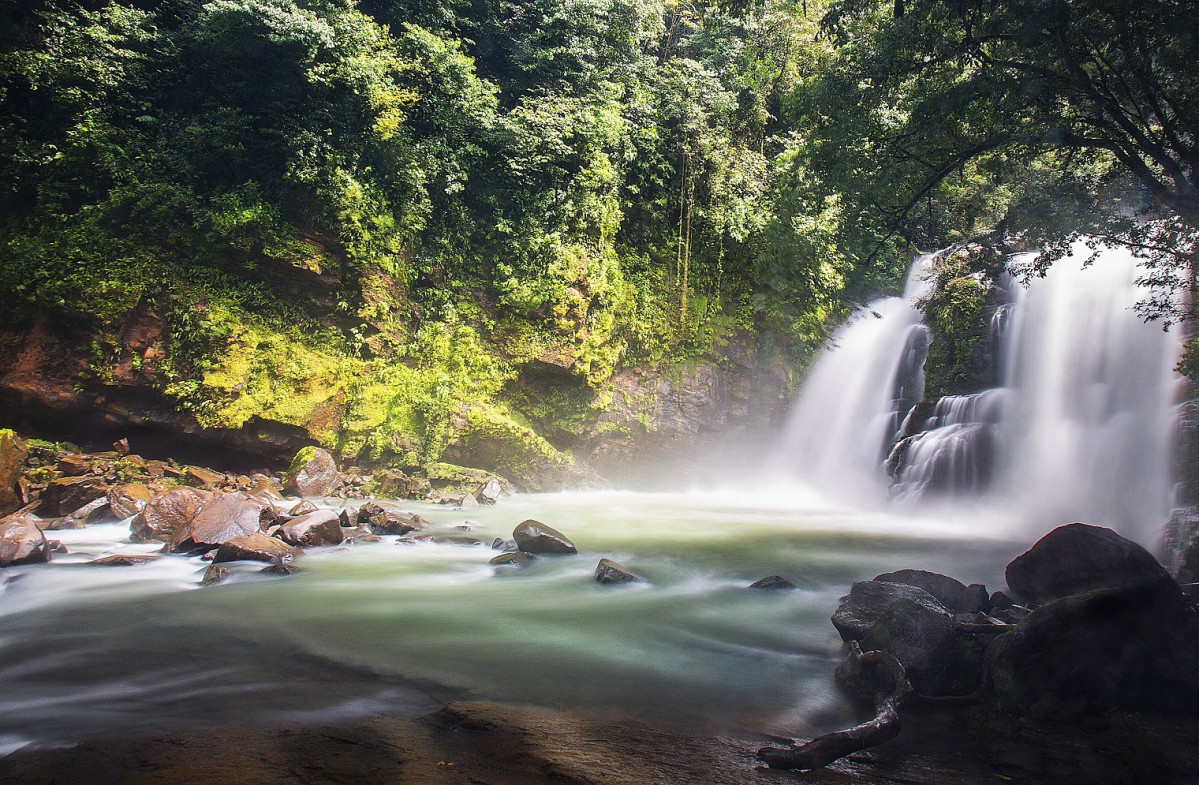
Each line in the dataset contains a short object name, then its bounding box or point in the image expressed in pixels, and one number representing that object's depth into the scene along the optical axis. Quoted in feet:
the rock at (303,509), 26.94
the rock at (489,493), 40.34
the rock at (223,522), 23.12
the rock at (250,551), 21.98
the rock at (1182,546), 19.57
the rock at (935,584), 16.33
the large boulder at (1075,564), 15.01
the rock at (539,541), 25.67
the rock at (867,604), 14.66
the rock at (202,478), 32.94
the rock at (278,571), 20.79
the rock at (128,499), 27.68
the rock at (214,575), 19.60
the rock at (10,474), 25.99
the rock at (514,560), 24.08
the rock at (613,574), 21.94
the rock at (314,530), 25.11
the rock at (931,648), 11.82
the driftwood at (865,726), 8.99
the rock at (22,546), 20.18
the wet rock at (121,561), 21.13
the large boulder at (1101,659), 10.89
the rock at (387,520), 28.96
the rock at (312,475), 35.19
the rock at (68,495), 27.25
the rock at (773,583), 21.22
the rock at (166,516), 24.56
